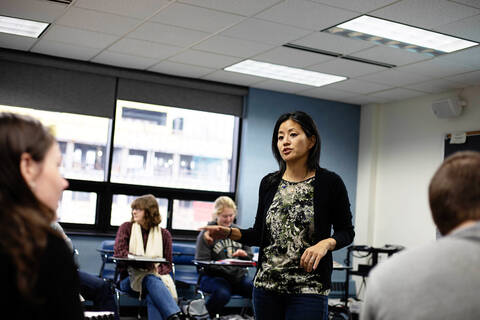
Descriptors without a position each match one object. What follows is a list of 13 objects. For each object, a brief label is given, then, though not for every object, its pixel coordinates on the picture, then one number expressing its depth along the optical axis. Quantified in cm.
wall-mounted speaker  657
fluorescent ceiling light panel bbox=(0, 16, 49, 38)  527
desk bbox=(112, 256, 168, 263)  486
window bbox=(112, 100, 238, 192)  693
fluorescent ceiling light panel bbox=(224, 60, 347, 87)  630
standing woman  218
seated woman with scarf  501
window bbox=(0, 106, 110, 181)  662
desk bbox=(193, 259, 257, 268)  513
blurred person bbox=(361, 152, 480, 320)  107
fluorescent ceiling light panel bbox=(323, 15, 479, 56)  466
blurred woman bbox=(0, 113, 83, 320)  104
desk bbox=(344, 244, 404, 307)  684
